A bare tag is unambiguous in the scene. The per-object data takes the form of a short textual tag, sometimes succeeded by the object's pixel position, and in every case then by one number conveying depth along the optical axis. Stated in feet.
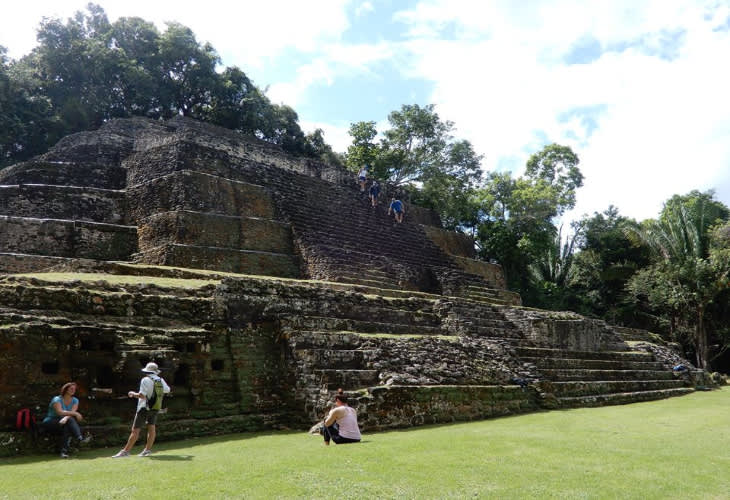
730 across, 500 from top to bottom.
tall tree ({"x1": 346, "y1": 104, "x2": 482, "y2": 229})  87.92
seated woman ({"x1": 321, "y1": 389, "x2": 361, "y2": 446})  21.07
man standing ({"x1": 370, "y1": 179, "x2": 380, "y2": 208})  64.69
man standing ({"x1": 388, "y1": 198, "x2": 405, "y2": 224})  65.16
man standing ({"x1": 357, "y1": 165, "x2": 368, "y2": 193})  66.23
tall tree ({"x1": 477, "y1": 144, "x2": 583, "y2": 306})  84.23
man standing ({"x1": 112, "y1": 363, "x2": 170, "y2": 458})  20.31
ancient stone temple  23.39
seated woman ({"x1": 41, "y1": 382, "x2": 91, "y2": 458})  20.13
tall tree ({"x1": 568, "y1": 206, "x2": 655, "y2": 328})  86.48
